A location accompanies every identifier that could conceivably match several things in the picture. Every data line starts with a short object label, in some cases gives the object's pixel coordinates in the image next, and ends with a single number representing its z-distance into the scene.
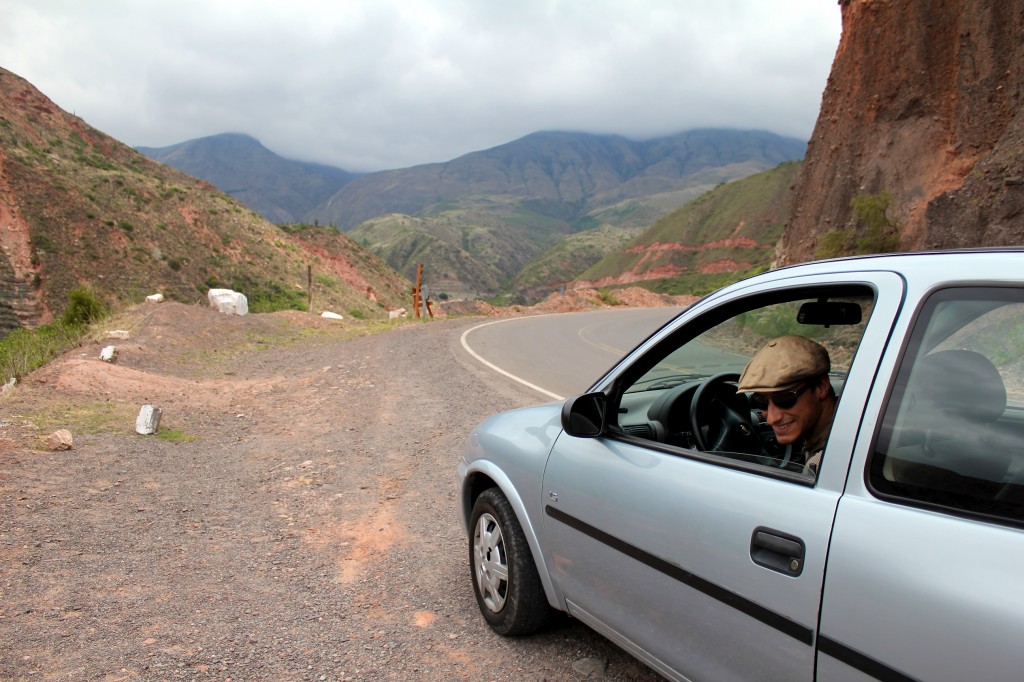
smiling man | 2.56
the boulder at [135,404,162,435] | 8.02
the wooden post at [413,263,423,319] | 28.93
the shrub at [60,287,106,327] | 19.30
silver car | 1.73
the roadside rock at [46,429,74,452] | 6.92
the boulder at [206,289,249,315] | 22.28
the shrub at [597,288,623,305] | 39.03
